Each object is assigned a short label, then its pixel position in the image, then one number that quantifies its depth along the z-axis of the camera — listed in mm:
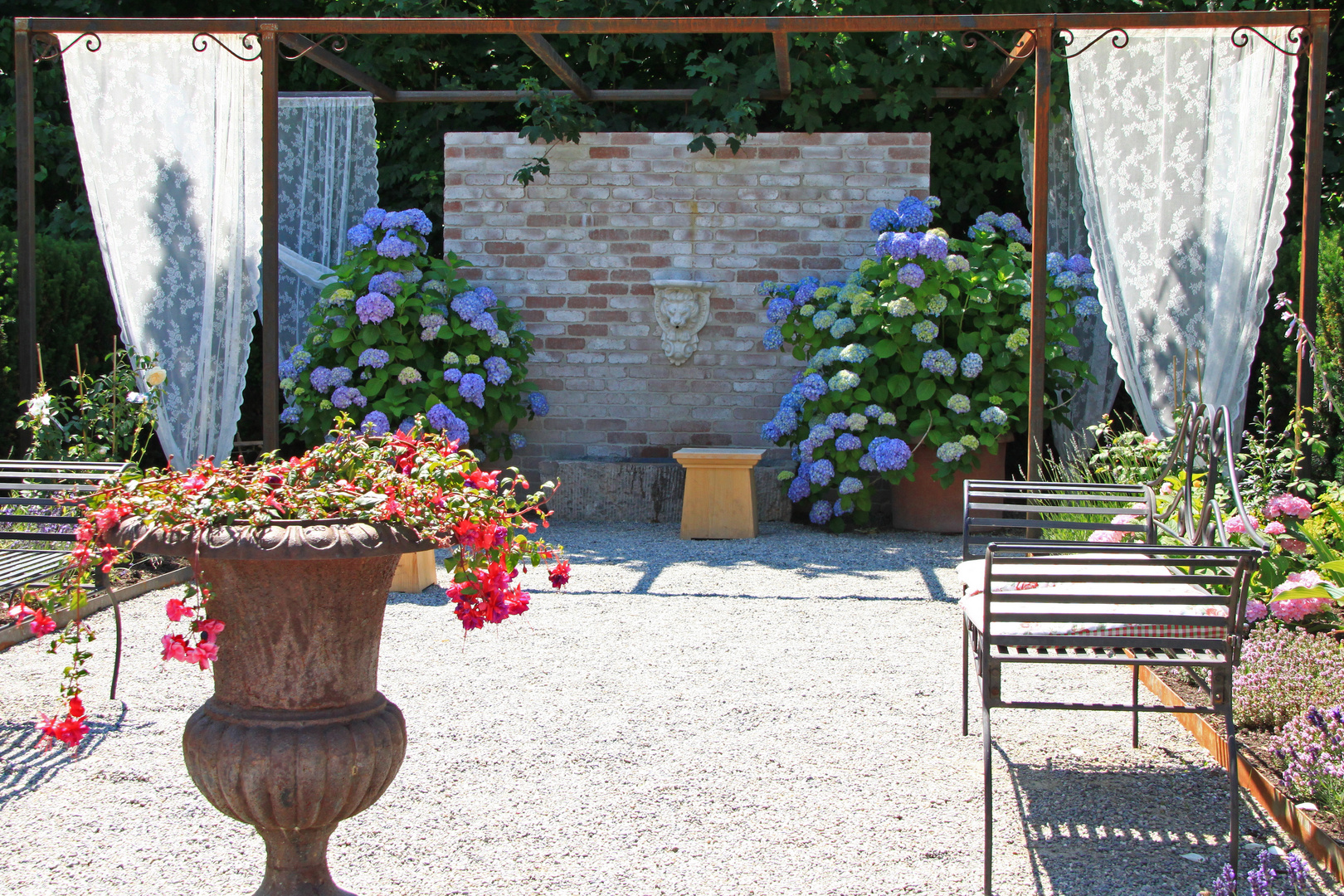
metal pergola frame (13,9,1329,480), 4902
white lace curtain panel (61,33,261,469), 5543
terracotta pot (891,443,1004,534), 6449
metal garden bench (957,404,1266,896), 2311
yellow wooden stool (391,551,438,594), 4816
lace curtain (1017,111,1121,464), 6559
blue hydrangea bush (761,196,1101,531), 6184
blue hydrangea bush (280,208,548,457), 6480
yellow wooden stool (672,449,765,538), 6273
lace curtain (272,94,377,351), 7059
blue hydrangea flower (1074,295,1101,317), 6445
